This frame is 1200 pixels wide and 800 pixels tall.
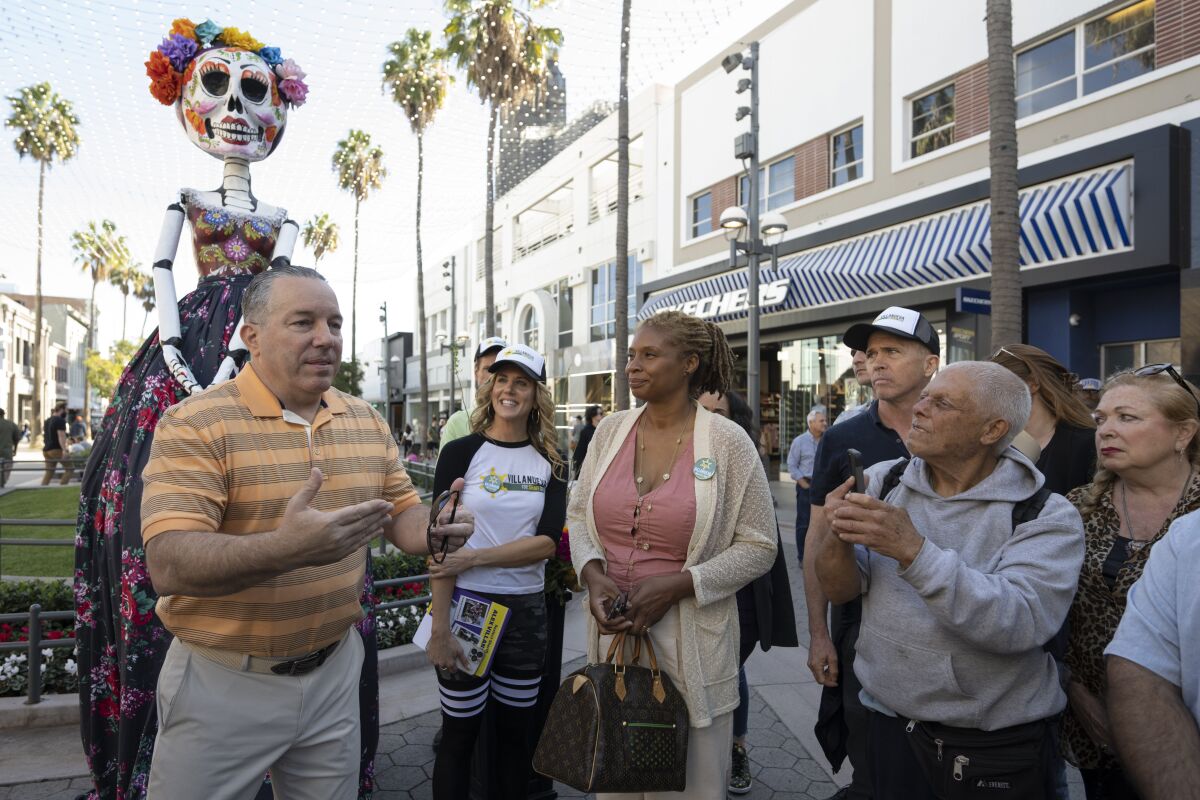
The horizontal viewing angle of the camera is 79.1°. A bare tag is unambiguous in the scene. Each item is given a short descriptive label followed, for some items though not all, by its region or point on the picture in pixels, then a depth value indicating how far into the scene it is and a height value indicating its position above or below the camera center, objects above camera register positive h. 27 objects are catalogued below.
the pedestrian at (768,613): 2.73 -0.80
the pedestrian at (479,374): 3.68 +0.13
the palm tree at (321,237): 42.16 +9.61
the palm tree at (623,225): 14.73 +3.75
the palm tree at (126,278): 50.94 +8.82
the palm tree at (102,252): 47.56 +10.01
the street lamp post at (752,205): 12.75 +3.52
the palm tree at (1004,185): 8.12 +2.46
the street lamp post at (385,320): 36.93 +4.50
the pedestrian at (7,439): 14.81 -0.80
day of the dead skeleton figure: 2.55 +0.18
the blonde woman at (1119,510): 2.21 -0.35
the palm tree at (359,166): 34.69 +11.34
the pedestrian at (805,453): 8.06 -0.61
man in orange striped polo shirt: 1.61 -0.35
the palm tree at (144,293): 53.81 +8.04
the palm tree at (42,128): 29.33 +11.21
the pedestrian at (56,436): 15.74 -0.78
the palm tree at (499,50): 19.59 +9.67
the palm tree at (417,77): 25.50 +11.42
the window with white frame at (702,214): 20.03 +5.24
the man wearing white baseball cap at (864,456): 2.59 -0.21
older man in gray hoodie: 1.79 -0.49
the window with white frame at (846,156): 15.34 +5.29
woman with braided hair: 2.35 -0.43
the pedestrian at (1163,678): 1.39 -0.54
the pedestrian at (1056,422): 3.13 -0.09
